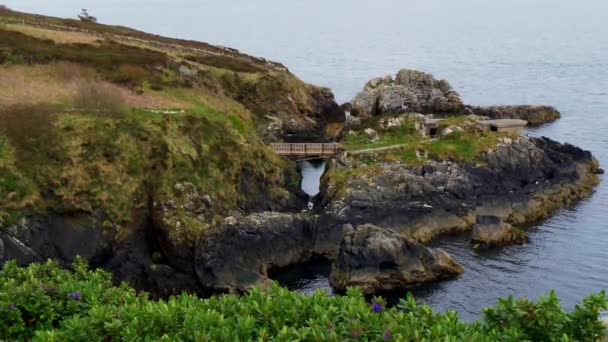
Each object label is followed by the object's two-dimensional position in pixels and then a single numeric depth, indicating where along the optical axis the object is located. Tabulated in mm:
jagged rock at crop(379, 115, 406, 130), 73919
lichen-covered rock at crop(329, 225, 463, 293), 47281
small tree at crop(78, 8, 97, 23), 117119
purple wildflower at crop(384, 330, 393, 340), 15156
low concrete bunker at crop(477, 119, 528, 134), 72688
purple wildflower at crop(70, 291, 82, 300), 19438
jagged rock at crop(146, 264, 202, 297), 45500
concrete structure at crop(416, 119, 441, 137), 71688
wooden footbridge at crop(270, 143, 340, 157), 73312
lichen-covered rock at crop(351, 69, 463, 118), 97625
